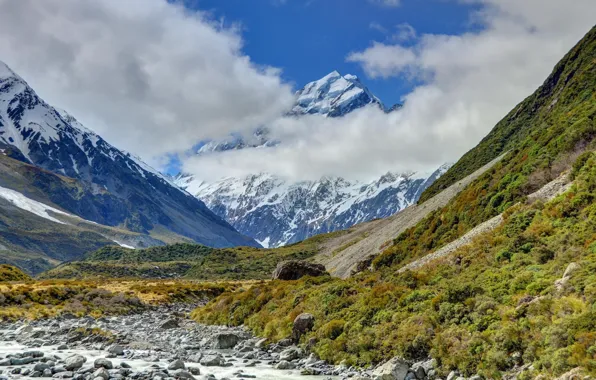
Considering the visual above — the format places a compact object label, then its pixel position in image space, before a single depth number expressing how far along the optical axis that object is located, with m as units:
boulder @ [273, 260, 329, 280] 69.25
